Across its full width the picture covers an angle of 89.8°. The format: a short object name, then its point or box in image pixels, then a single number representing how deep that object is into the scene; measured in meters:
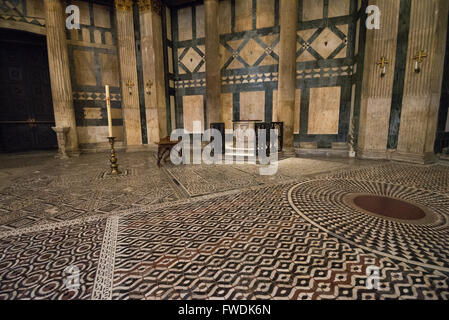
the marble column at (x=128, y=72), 8.22
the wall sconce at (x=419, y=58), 5.44
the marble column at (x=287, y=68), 6.89
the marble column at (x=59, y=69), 7.36
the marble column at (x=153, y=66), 8.28
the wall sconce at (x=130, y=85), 8.50
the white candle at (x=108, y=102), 4.20
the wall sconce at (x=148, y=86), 8.59
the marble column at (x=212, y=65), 7.85
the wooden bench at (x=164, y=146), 5.88
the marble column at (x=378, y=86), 5.91
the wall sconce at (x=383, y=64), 6.01
